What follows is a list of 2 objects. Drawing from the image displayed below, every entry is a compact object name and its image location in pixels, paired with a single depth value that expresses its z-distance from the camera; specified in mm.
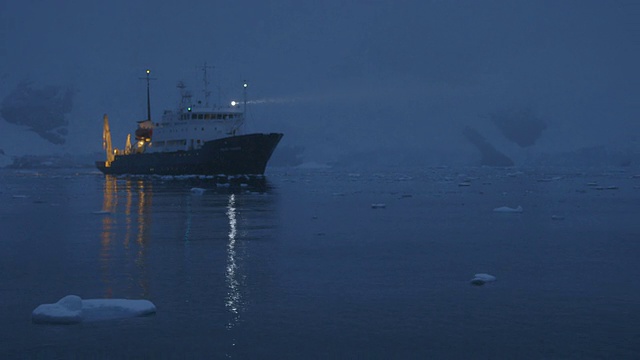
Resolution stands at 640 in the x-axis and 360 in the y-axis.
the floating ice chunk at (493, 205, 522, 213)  20672
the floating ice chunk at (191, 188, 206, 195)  31950
